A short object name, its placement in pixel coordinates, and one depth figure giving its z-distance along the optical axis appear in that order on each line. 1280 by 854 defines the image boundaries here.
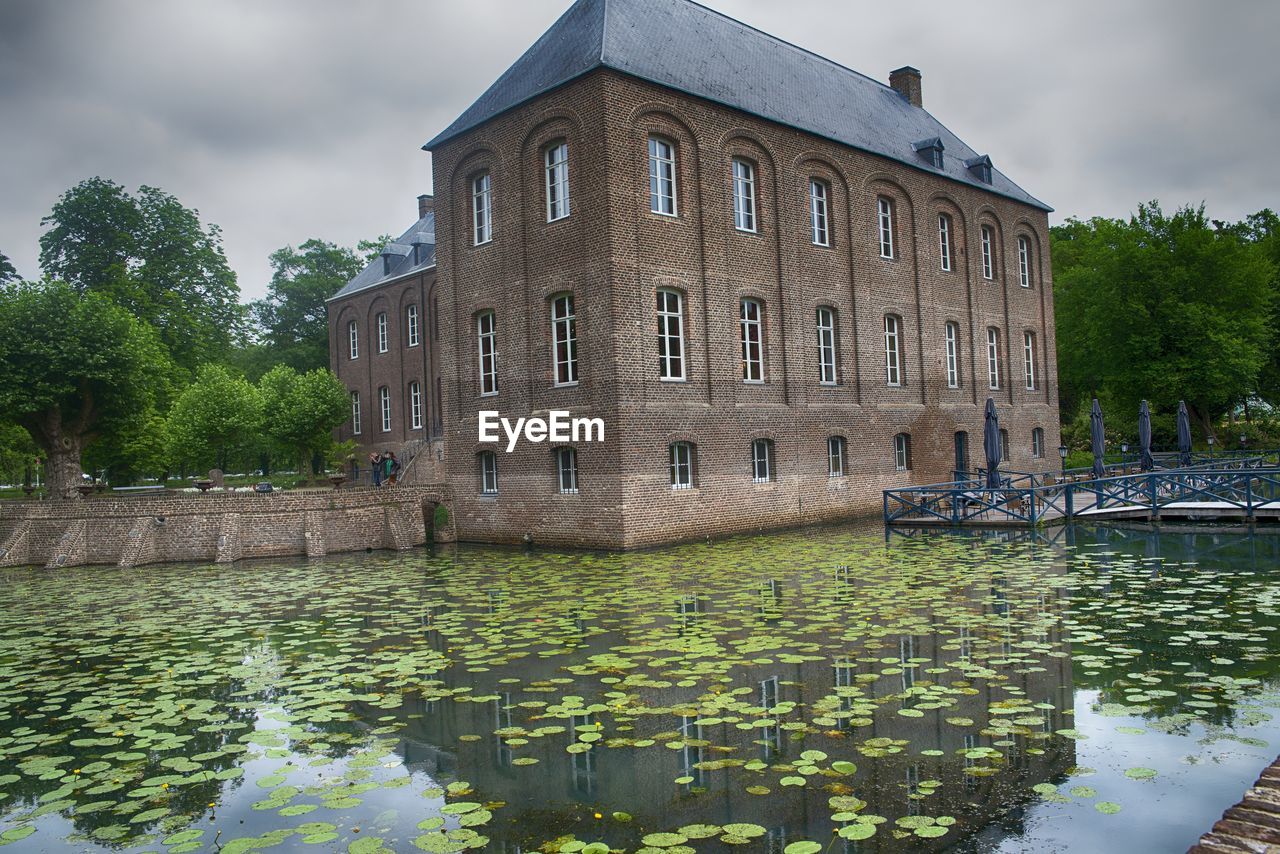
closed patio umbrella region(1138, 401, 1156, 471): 21.00
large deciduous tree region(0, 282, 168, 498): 21.91
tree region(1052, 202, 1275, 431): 30.64
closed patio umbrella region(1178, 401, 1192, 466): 22.28
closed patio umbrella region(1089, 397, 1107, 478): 19.25
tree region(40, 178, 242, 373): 36.09
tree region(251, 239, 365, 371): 44.69
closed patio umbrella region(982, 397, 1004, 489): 17.67
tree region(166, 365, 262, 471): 33.38
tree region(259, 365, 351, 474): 32.66
